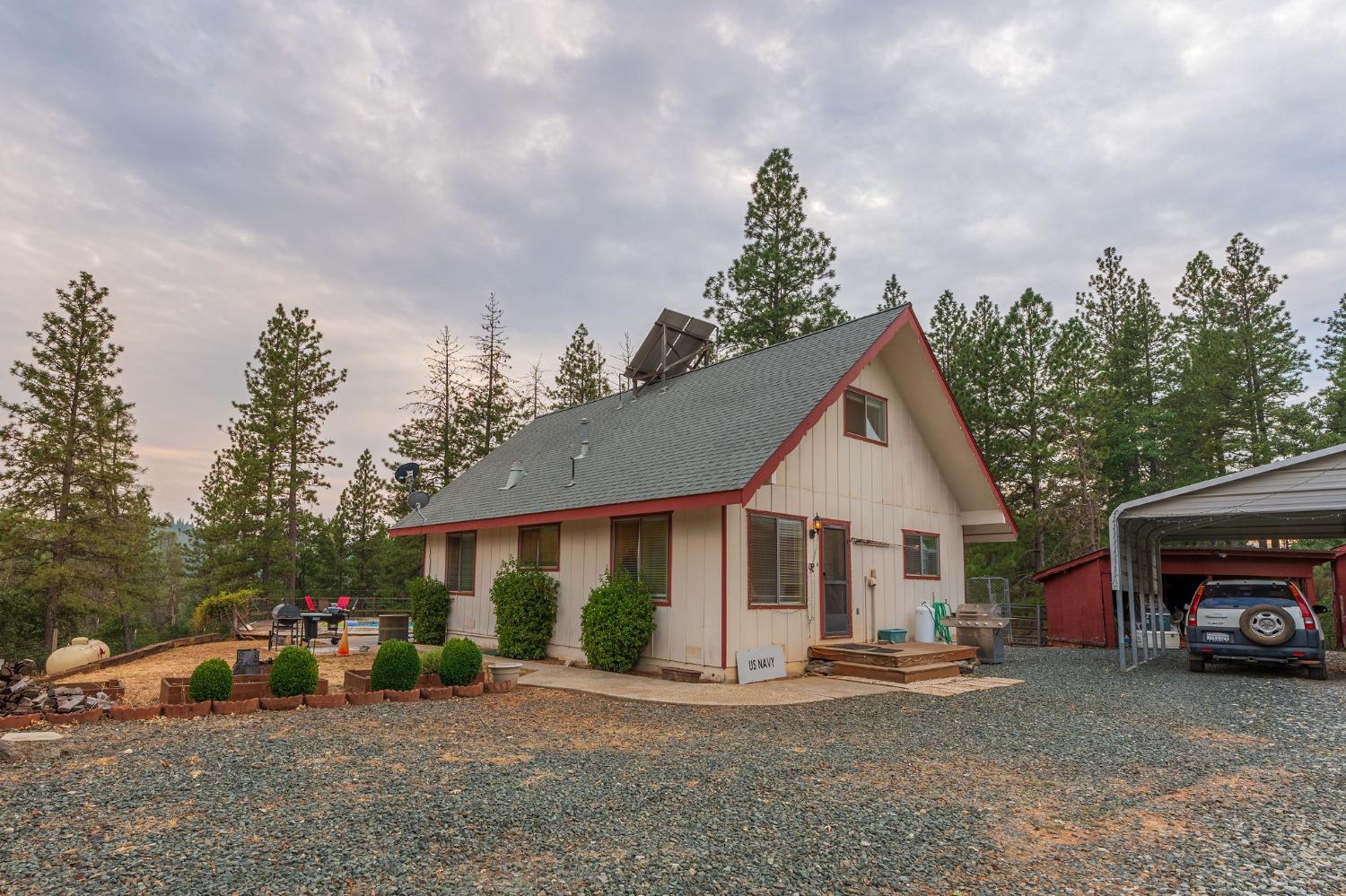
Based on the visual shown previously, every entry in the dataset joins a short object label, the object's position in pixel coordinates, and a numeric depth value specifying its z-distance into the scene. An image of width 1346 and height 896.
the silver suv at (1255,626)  10.16
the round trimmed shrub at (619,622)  10.20
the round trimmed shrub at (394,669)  7.98
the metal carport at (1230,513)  9.70
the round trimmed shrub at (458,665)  8.50
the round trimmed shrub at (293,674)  7.35
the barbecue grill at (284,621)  12.98
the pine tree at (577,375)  31.11
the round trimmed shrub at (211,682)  6.99
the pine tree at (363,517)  33.94
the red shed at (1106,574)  15.52
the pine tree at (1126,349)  27.88
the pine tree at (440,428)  29.02
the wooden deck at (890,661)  9.94
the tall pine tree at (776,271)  26.41
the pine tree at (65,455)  23.34
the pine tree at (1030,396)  23.81
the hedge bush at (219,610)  17.78
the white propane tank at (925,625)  12.76
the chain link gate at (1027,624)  16.69
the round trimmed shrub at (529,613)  12.01
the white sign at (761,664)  9.57
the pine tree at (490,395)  29.30
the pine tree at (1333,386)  25.65
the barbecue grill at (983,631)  12.53
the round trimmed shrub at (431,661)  8.70
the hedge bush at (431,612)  14.89
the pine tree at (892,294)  26.61
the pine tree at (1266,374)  26.05
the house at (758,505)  9.86
